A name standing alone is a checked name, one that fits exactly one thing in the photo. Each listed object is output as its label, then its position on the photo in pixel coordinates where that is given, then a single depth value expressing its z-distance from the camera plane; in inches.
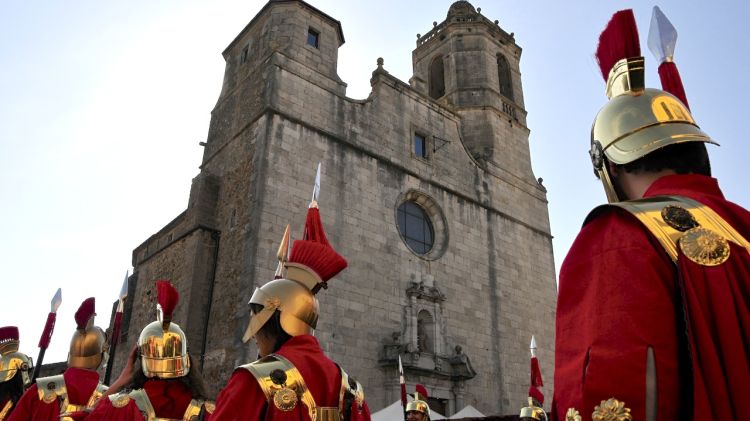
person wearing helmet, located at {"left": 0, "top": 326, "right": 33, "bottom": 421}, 234.2
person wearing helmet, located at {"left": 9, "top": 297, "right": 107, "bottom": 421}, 180.2
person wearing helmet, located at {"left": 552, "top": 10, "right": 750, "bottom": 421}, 48.1
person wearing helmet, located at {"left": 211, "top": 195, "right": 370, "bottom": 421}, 101.6
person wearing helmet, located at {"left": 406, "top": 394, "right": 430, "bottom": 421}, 301.6
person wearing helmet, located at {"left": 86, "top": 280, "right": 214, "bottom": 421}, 151.8
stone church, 505.7
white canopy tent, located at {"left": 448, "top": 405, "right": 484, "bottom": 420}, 450.3
